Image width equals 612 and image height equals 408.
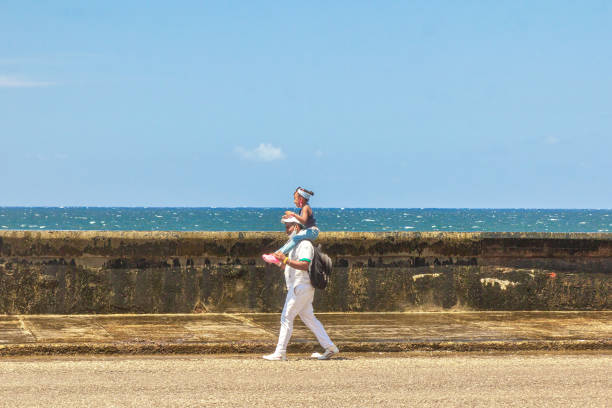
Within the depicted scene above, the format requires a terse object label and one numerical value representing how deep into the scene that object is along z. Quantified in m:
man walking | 14.52
